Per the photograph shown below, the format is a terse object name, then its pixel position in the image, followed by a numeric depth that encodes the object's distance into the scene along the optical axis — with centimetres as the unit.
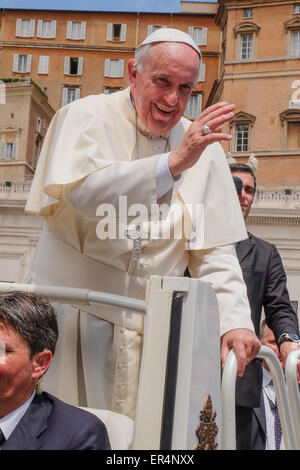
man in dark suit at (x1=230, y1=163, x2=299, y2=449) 312
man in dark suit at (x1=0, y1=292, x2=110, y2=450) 158
